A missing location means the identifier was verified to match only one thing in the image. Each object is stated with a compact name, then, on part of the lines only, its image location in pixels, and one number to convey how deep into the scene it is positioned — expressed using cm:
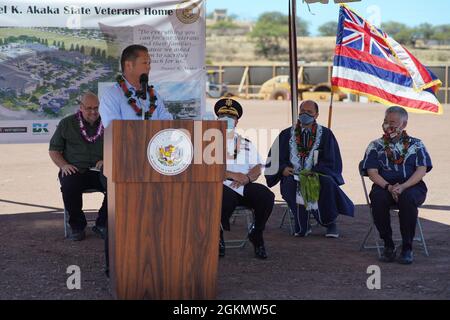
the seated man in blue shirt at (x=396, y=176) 712
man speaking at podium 609
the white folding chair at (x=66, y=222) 813
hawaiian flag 873
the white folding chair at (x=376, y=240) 737
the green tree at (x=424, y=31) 9648
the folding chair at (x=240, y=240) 748
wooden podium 521
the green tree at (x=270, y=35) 8650
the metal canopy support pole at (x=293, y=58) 908
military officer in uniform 729
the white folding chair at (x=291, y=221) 854
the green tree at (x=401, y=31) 8270
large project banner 897
